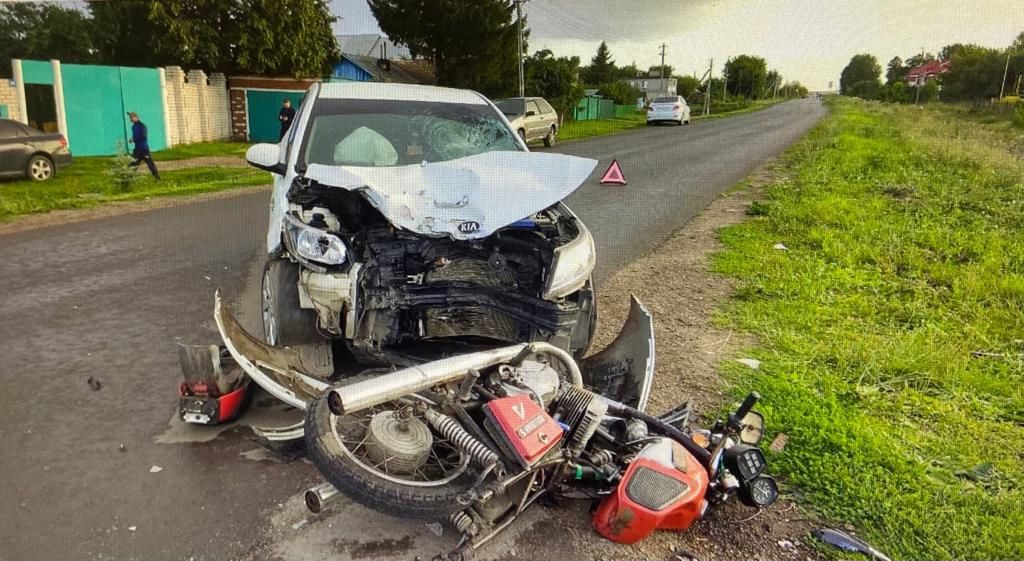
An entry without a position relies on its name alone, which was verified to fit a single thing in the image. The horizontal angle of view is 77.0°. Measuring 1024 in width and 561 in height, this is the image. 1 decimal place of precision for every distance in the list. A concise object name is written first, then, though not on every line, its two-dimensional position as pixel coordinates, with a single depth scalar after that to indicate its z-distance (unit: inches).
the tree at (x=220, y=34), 839.7
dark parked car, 470.3
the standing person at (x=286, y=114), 658.2
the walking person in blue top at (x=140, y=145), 511.5
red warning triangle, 487.8
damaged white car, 135.5
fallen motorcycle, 96.4
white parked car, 1401.3
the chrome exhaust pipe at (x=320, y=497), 98.4
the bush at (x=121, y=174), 479.2
